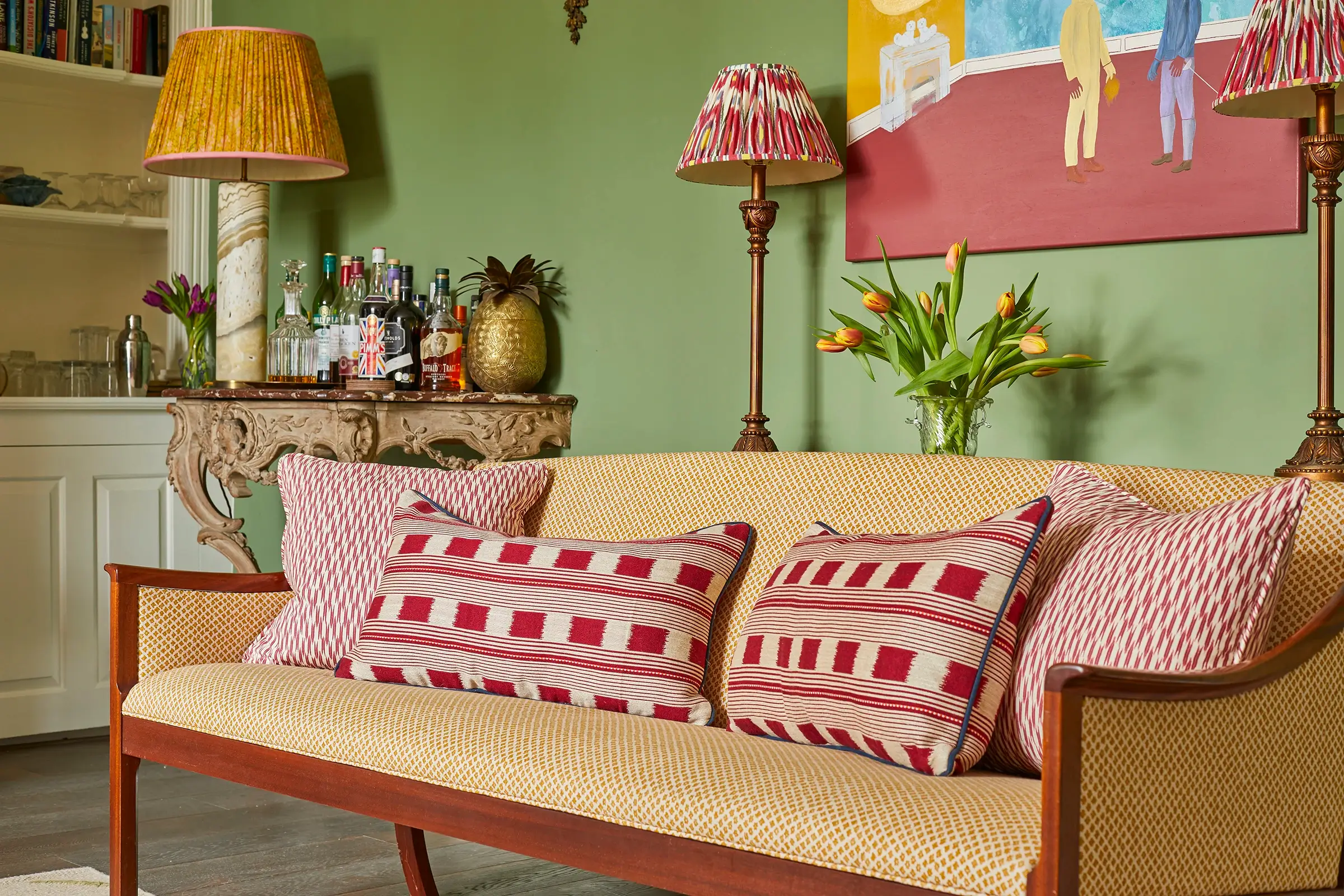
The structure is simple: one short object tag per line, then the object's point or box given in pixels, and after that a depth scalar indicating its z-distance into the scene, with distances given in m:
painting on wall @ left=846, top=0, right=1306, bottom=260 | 2.18
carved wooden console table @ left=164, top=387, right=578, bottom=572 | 2.91
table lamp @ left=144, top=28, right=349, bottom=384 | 3.30
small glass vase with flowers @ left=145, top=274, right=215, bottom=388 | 4.01
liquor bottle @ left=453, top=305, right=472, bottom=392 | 3.15
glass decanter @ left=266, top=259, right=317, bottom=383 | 3.32
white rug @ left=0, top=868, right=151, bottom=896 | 2.45
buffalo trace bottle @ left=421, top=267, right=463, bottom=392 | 3.13
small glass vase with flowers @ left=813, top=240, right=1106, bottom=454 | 2.18
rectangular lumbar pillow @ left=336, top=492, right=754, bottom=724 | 1.92
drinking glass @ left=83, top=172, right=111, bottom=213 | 4.24
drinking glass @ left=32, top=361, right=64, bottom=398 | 4.16
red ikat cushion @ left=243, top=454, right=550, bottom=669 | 2.26
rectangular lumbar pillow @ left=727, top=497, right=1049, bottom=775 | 1.59
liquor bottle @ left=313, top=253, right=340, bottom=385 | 3.30
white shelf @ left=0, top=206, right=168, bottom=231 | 4.02
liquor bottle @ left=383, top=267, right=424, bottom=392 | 3.16
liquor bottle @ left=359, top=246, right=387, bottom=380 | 3.15
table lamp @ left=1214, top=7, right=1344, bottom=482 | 1.81
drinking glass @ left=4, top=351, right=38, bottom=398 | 4.11
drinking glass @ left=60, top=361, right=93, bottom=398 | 4.07
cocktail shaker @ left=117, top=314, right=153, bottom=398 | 4.07
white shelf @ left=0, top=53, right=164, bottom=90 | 4.01
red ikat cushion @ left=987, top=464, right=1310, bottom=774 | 1.44
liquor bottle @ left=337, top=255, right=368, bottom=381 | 3.28
